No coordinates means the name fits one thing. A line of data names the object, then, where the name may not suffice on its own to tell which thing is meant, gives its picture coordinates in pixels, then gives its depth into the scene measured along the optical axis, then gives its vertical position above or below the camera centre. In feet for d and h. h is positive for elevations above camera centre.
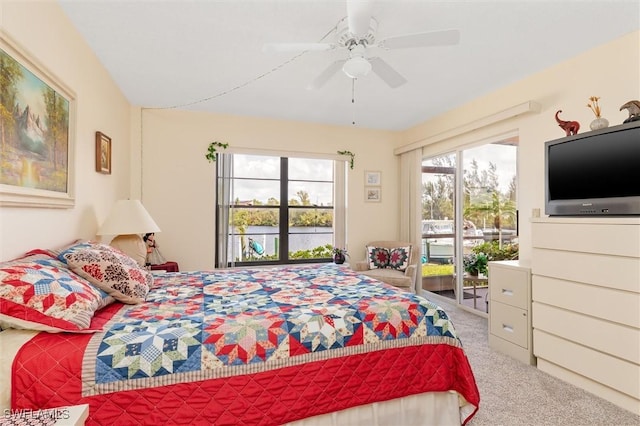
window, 14.88 +0.36
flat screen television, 7.20 +1.04
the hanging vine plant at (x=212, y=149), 14.49 +2.91
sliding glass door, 12.51 -0.05
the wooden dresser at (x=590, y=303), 6.72 -1.94
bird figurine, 7.41 +2.40
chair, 13.96 -2.44
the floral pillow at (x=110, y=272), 5.81 -1.01
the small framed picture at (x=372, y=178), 17.01 +1.97
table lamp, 9.12 -0.29
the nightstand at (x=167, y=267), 12.02 -1.84
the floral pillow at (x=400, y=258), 15.29 -1.91
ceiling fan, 5.94 +3.44
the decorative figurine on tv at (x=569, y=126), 8.71 +2.39
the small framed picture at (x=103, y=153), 9.45 +1.86
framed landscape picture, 5.30 +1.54
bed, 4.26 -1.96
